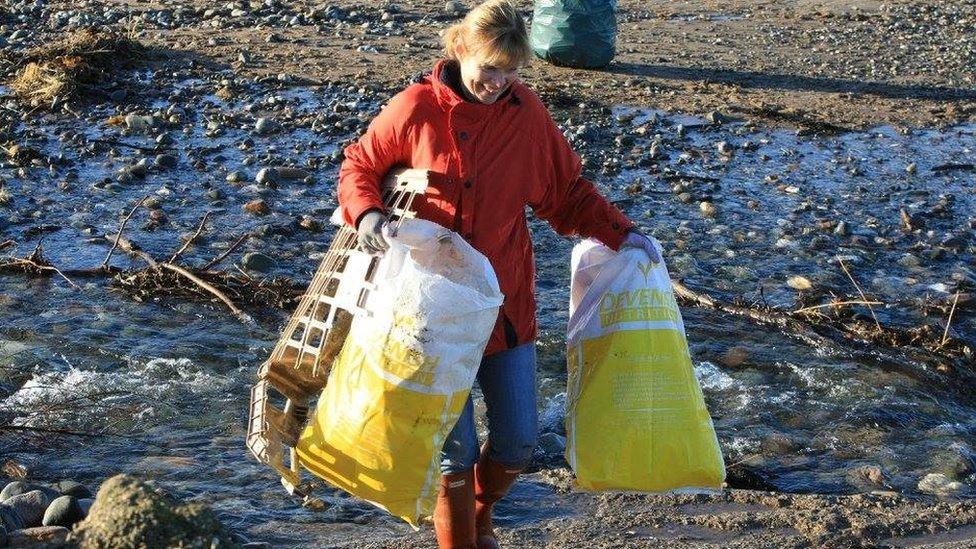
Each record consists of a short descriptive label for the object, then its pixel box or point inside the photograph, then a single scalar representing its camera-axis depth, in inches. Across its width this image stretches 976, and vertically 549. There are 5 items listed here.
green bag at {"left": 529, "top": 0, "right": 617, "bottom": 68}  445.1
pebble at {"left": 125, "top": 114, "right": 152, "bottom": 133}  372.8
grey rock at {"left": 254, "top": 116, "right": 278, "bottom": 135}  375.9
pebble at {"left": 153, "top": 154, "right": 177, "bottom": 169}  340.2
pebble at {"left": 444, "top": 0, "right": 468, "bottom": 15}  557.0
